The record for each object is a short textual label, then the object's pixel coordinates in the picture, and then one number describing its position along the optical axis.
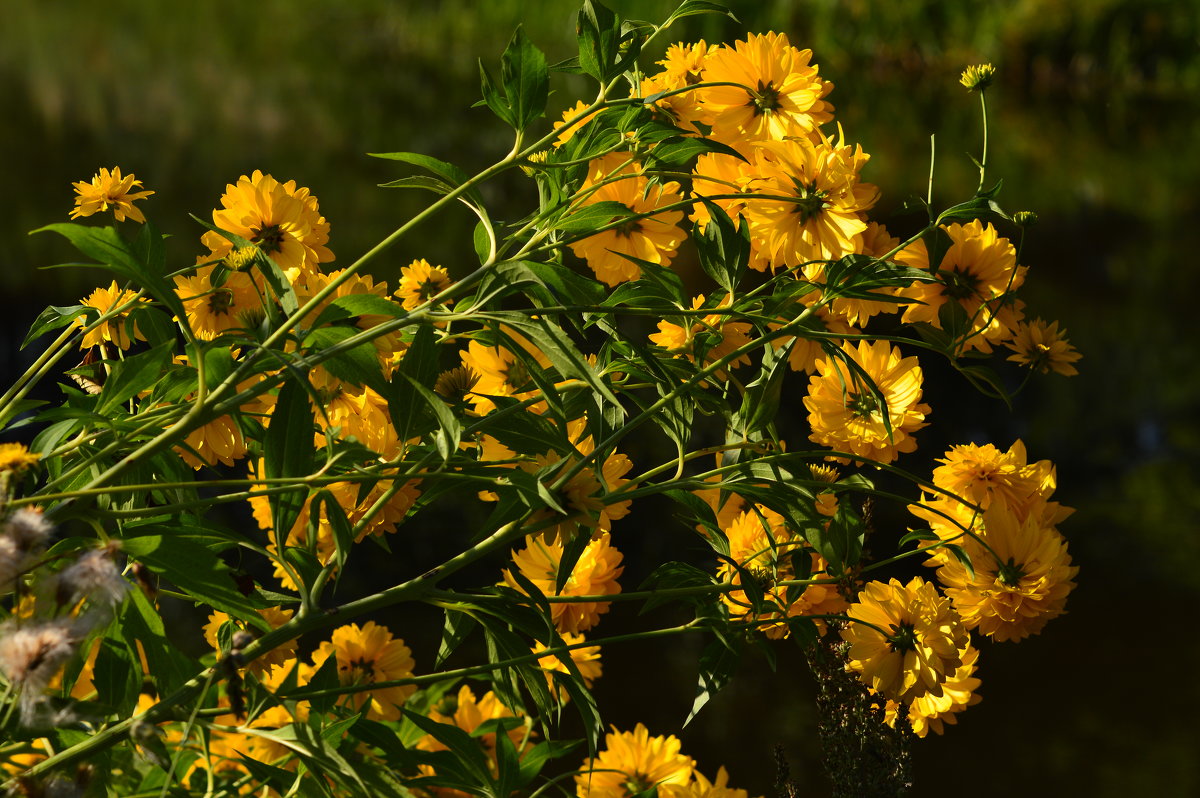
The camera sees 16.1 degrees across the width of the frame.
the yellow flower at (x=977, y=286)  2.67
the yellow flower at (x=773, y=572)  2.73
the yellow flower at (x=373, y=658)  2.88
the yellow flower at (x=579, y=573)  2.77
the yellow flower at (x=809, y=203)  2.61
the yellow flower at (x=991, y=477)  2.71
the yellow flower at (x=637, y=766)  2.91
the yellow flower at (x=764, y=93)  2.65
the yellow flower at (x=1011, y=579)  2.68
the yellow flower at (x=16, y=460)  2.40
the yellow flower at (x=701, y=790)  2.87
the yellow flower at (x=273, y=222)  2.66
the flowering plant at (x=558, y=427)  2.52
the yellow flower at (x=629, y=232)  2.68
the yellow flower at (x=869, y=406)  2.72
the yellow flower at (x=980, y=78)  2.71
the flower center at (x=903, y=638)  2.69
